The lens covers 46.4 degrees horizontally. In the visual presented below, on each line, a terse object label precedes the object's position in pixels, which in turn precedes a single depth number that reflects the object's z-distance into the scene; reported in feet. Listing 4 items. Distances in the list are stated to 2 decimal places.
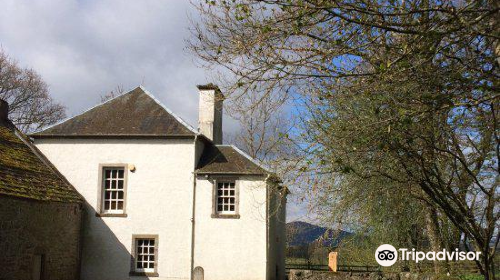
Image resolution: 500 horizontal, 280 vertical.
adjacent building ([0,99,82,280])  54.24
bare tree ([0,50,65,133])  106.52
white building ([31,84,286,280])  68.49
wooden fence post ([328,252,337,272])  62.10
